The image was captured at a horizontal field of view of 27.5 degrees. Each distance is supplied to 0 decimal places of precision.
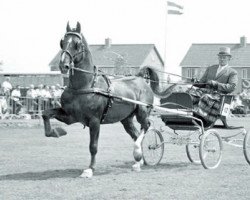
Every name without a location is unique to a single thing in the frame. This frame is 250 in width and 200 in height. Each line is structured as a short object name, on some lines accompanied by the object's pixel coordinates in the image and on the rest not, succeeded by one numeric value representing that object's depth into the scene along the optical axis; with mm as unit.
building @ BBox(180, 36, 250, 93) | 75500
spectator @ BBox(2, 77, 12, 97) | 23997
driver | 10312
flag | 38375
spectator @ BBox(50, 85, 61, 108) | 24122
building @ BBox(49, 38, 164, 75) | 75188
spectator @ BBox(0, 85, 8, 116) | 23027
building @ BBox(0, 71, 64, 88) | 29938
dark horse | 8602
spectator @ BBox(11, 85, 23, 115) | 23172
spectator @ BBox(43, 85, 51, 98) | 24688
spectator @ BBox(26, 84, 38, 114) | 23719
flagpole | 41219
